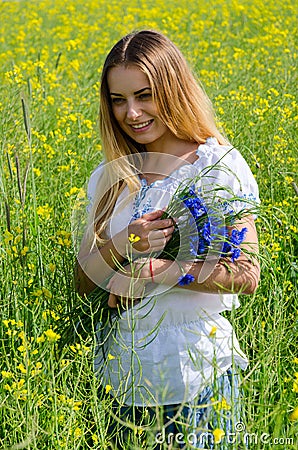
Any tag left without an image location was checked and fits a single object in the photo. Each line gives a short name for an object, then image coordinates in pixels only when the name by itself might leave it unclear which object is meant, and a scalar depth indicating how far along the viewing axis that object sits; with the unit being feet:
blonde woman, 8.36
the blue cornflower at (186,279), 8.25
